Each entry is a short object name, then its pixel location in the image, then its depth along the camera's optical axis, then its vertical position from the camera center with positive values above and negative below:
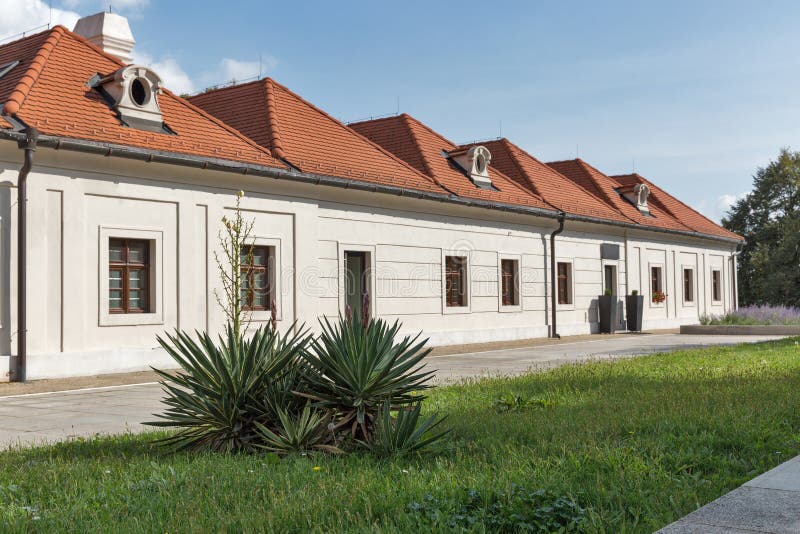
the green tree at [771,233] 47.03 +4.19
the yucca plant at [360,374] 6.43 -0.53
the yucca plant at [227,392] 6.57 -0.67
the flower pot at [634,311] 29.38 -0.29
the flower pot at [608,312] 28.64 -0.31
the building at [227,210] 14.19 +1.99
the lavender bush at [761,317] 28.50 -0.53
